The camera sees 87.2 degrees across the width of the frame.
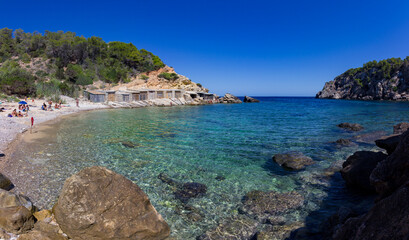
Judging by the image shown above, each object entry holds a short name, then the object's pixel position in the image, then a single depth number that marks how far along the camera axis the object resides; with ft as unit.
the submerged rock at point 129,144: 43.47
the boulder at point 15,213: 15.17
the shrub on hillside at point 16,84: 132.87
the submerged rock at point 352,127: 63.58
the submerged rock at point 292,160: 31.58
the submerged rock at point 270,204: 19.39
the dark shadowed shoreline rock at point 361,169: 22.41
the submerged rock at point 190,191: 22.89
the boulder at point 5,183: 22.17
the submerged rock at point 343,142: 44.90
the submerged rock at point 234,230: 16.96
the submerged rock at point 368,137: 47.54
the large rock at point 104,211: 15.48
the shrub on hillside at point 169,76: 250.37
